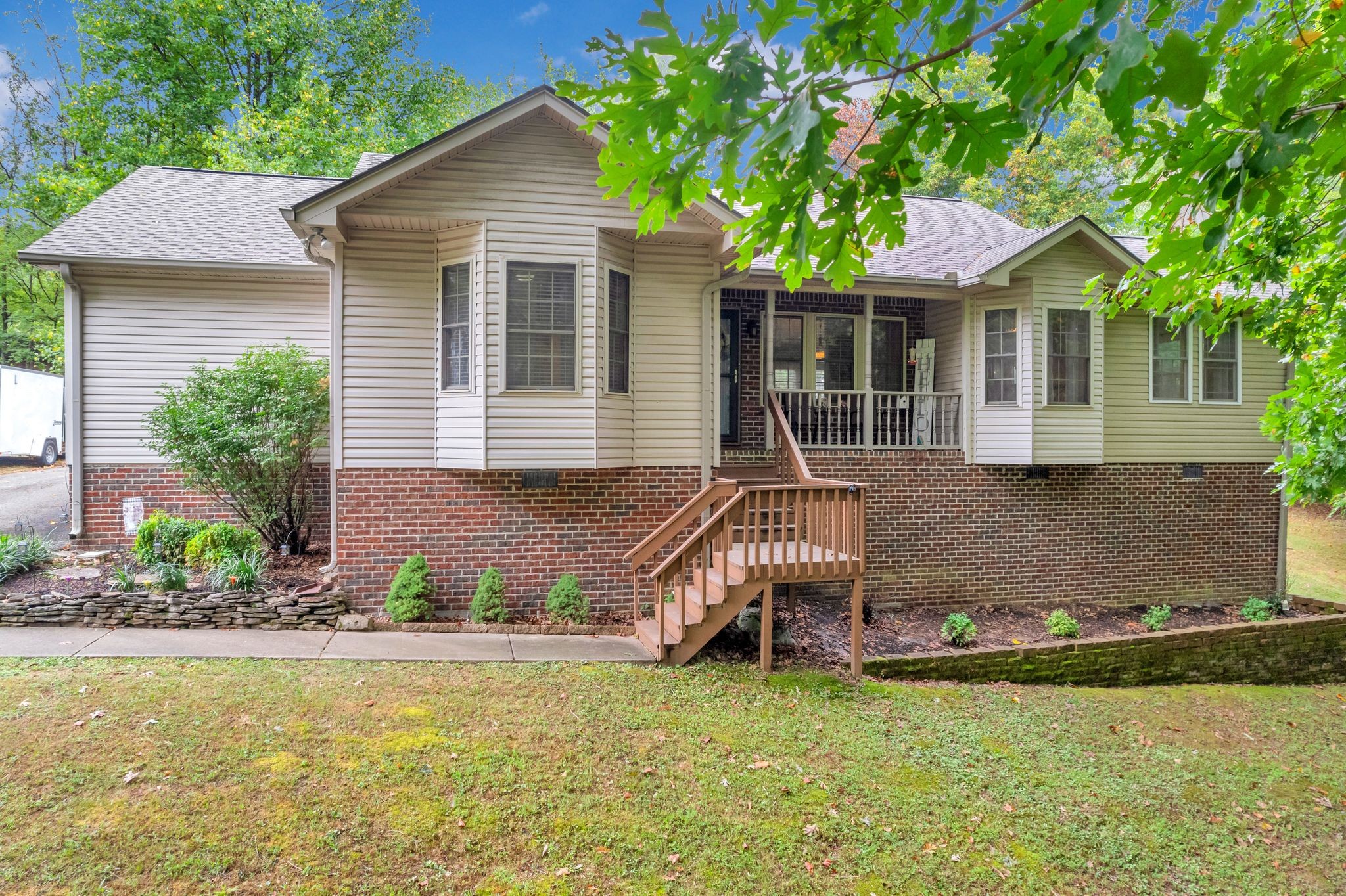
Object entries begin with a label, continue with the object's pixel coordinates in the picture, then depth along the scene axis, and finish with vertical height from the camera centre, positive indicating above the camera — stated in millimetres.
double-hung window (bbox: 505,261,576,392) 6980 +1290
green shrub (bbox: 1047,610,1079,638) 8227 -2226
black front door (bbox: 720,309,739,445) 9812 +1066
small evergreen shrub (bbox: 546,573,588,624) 7098 -1691
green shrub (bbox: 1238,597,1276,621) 9789 -2425
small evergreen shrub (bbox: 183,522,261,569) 7113 -1104
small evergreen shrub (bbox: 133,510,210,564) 7258 -1054
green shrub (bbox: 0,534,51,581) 6965 -1211
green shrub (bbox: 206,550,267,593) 6680 -1338
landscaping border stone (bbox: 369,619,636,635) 6781 -1902
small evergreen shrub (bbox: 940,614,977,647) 7691 -2157
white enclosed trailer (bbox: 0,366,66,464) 16359 +803
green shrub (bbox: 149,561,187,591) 6523 -1319
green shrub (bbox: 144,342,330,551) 7508 +162
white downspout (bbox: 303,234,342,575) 7113 +893
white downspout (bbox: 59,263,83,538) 8359 +464
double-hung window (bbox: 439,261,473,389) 7109 +1322
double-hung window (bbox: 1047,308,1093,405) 9242 +1315
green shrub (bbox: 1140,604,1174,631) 9031 -2346
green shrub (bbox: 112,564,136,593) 6492 -1346
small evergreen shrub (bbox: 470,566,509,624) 6996 -1658
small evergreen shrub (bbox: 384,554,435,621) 6883 -1571
